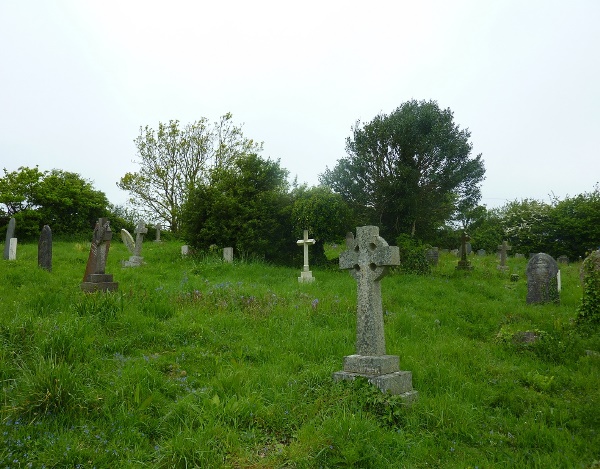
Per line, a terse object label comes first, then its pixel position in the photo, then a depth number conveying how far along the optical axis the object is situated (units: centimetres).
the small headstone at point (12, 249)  1542
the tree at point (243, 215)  1861
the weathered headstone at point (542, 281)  1188
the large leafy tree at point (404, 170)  2106
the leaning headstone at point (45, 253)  1308
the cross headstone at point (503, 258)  2133
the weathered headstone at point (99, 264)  977
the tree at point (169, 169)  2998
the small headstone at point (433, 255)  2127
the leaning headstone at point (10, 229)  1685
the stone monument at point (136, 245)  1680
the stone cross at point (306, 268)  1509
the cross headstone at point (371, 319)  572
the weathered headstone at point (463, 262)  1928
